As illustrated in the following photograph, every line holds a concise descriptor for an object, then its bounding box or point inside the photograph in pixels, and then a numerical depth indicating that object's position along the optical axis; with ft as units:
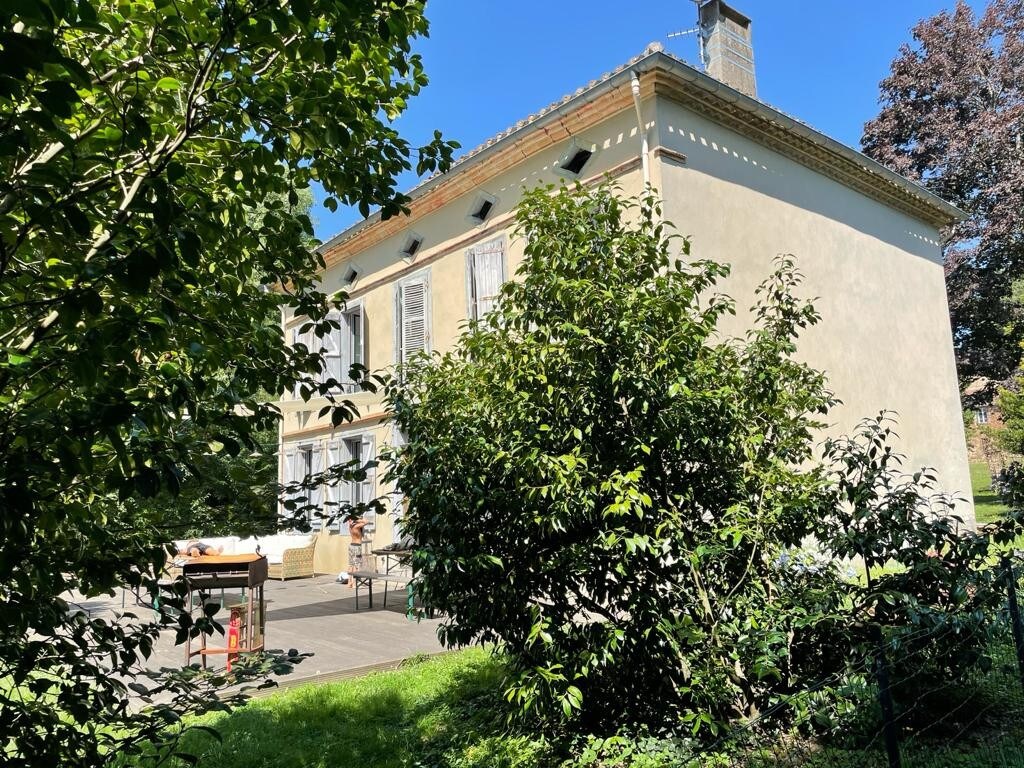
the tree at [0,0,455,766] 5.18
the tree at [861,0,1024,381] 60.54
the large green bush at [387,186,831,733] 12.53
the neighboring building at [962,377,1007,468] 68.18
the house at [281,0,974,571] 30.17
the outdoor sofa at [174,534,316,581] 46.65
